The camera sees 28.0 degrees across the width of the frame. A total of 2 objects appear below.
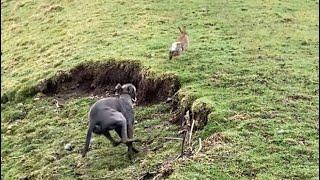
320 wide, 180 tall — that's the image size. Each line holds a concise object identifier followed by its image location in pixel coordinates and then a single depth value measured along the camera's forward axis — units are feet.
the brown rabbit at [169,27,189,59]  51.91
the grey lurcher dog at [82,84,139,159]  34.42
